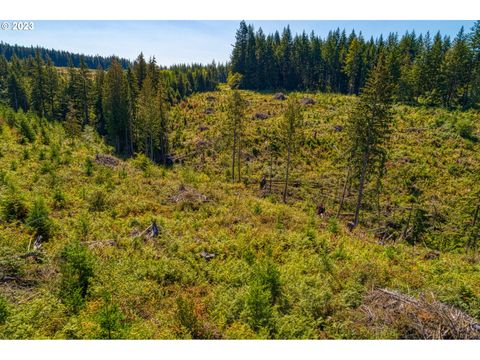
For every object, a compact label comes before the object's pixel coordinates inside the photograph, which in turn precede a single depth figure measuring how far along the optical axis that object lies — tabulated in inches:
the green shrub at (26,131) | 1024.3
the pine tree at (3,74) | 2911.4
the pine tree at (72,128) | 1657.0
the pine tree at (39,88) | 2103.8
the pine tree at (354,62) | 2861.2
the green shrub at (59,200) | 621.4
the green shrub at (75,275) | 322.7
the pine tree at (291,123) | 1123.3
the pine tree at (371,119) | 874.8
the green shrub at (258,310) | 324.8
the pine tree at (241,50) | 3548.2
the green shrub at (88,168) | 852.6
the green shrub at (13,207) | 503.3
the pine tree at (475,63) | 2225.6
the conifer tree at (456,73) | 2214.6
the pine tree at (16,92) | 2519.7
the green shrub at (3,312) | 282.7
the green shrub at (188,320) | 307.4
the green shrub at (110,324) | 269.1
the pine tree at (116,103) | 1782.7
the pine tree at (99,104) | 2143.2
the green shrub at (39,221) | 478.9
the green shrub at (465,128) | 1771.7
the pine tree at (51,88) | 2190.0
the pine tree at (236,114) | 1395.9
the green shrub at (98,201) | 655.5
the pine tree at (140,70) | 2048.7
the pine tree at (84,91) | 2097.9
